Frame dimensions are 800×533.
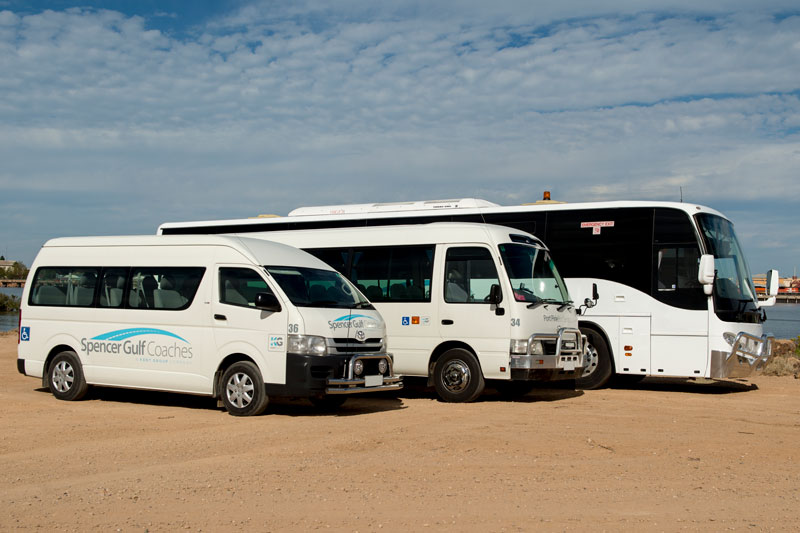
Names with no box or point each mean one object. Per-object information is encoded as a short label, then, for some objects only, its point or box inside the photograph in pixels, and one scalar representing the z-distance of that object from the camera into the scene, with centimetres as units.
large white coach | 1438
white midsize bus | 1288
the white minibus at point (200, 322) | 1120
